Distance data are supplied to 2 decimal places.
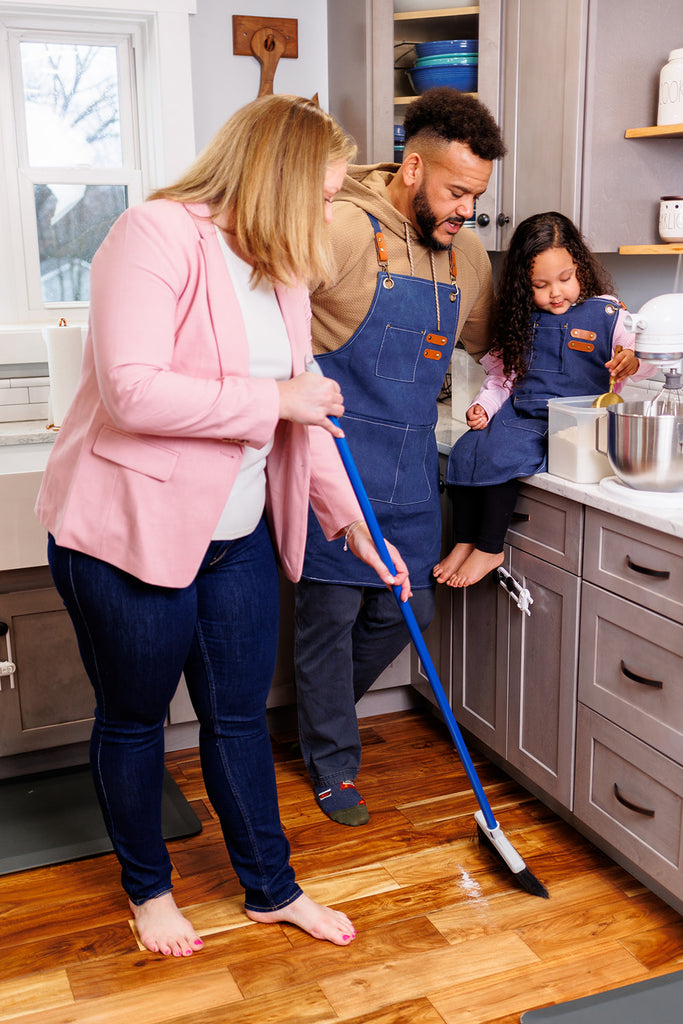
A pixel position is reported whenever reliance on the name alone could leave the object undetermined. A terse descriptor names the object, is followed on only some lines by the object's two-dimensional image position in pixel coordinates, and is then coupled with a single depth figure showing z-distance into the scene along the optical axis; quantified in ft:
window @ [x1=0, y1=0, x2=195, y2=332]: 9.17
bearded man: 6.89
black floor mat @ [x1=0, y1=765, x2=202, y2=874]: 7.12
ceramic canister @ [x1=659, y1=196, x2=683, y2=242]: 7.66
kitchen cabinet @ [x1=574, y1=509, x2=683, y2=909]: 5.94
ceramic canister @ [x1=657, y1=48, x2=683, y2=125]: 7.50
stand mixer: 6.08
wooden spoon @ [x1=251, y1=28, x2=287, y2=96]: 9.71
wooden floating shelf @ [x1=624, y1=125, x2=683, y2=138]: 7.49
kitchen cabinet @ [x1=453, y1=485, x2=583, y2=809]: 6.90
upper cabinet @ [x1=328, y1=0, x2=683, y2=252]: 7.73
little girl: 7.19
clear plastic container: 6.70
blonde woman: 4.72
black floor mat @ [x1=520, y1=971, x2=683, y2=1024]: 5.33
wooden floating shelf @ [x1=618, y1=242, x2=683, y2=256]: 7.52
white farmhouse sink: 7.16
